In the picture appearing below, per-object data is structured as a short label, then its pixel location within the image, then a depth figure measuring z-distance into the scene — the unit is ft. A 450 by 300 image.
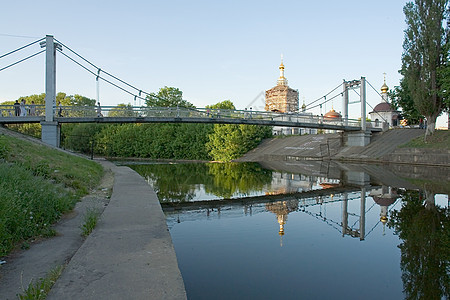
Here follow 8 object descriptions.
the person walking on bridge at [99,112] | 89.64
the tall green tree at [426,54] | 95.09
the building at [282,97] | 346.74
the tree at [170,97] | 211.82
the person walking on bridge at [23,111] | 83.67
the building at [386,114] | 177.11
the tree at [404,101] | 115.34
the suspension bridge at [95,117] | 82.02
